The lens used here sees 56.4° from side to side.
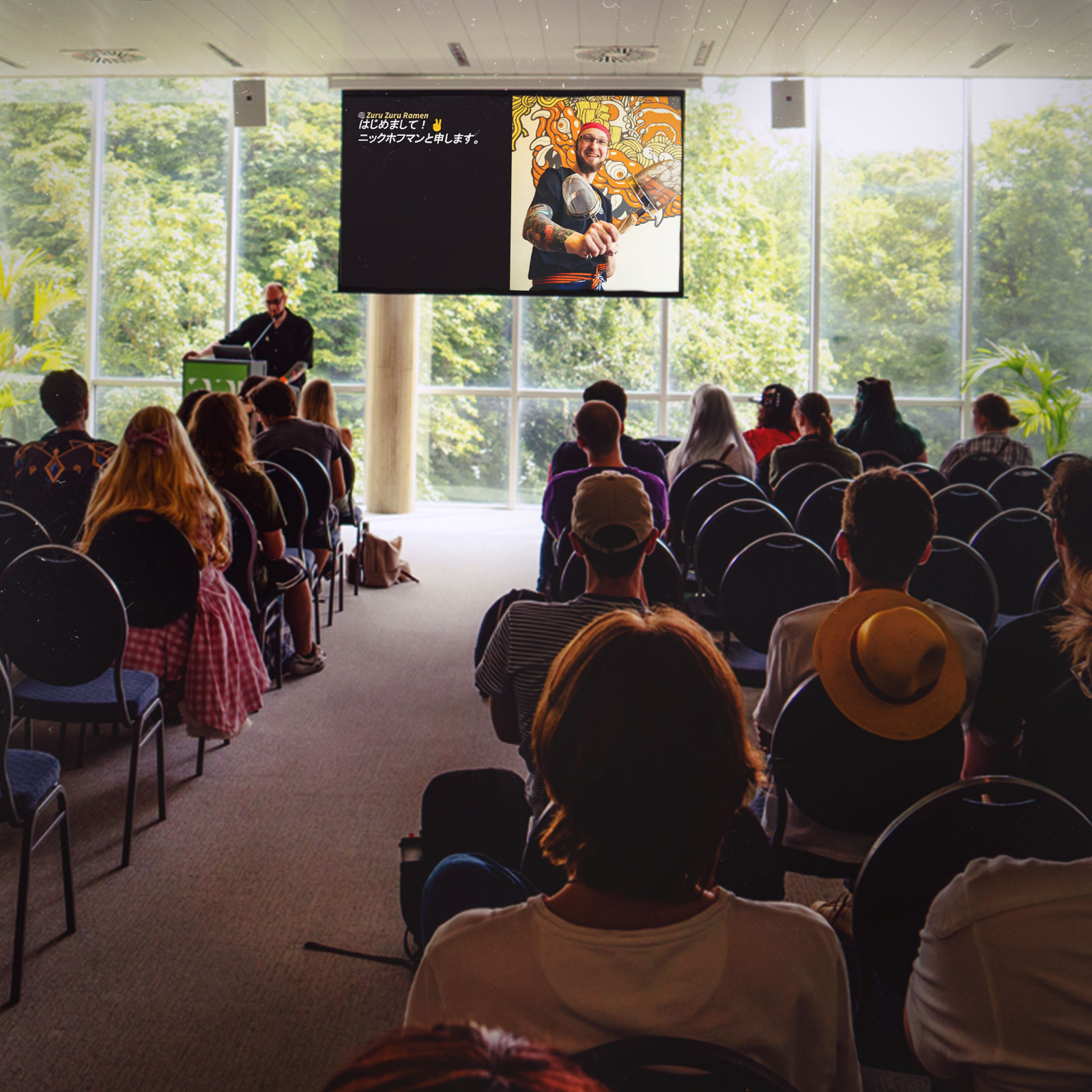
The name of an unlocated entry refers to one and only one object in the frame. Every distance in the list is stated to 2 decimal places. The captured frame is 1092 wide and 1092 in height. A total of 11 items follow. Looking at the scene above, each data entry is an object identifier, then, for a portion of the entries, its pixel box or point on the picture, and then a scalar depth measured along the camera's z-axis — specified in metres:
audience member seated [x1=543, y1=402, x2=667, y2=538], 4.36
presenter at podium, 8.44
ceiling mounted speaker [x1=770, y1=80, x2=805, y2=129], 9.50
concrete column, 9.85
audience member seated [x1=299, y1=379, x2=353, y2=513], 6.18
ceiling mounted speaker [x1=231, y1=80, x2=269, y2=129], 9.93
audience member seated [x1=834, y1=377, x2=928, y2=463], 6.70
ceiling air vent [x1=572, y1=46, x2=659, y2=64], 8.76
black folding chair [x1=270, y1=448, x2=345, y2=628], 5.20
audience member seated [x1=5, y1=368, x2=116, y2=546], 4.50
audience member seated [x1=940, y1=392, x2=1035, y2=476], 6.30
